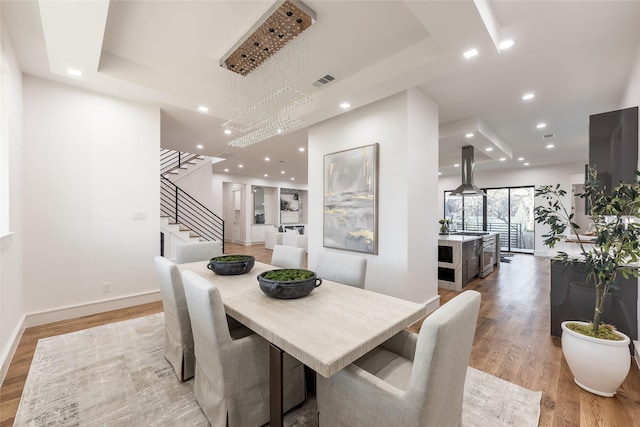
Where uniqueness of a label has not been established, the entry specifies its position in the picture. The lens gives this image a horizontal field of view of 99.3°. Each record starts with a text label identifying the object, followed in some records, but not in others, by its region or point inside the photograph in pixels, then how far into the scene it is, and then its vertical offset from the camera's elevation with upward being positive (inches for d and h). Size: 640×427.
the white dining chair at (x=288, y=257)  113.7 -20.1
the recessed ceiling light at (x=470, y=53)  90.4 +53.9
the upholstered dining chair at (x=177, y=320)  74.1 -31.9
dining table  45.6 -22.8
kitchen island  177.5 -33.2
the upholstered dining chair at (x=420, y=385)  39.4 -29.3
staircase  240.2 +5.1
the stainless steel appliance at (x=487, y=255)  210.5 -35.3
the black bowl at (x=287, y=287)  67.9 -19.3
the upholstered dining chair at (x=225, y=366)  55.4 -34.8
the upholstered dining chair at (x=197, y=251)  125.0 -19.6
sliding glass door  333.7 -4.7
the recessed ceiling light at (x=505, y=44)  92.4 +58.1
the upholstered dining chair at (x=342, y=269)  89.5 -19.9
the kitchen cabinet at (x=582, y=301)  91.9 -32.2
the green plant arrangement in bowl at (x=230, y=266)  93.0 -19.2
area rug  65.9 -50.5
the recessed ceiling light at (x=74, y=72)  106.7 +55.2
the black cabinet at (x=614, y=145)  94.3 +24.8
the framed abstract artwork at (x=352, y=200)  135.3 +6.2
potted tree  71.1 -22.6
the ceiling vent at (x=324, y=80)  125.7 +62.1
